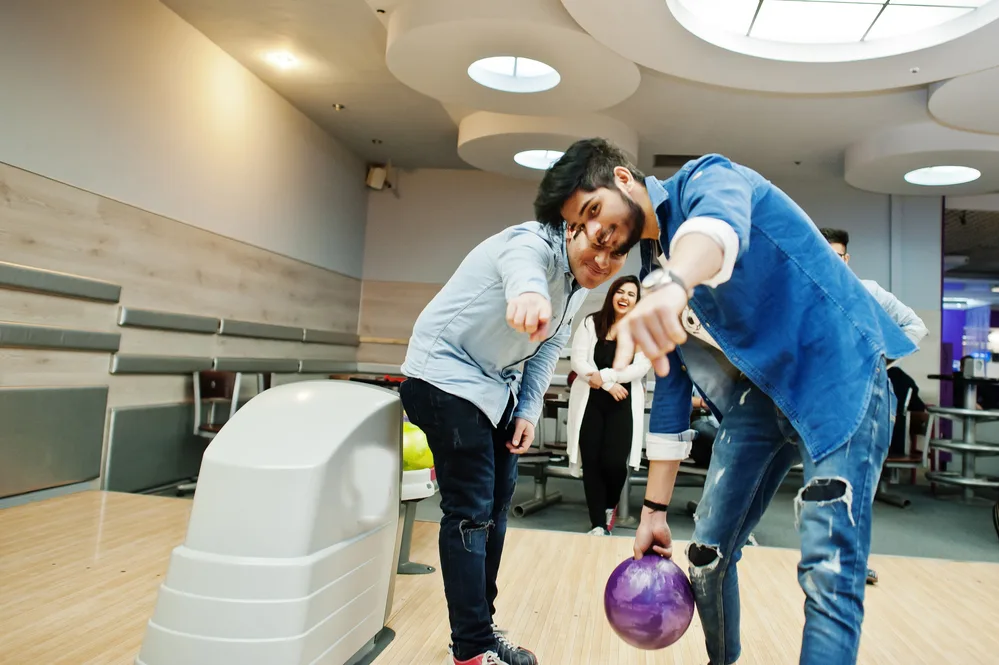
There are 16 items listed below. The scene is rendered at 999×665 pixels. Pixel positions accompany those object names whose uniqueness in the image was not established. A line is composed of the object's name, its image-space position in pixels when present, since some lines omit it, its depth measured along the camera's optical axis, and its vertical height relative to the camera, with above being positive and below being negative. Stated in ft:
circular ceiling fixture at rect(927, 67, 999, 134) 15.11 +7.08
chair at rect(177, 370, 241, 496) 16.02 -1.08
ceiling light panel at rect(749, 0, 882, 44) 13.84 +7.90
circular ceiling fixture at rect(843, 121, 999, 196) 18.33 +6.79
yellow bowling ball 7.65 -1.13
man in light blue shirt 5.31 -0.28
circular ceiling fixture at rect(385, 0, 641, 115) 13.52 +7.00
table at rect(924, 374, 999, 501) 17.34 -1.45
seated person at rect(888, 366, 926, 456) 19.33 -0.41
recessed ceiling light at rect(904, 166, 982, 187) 20.83 +6.91
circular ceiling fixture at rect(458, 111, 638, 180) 18.85 +6.78
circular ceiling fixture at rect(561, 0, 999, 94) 13.35 +7.28
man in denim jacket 3.49 +0.22
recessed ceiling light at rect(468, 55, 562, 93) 16.33 +7.39
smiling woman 12.39 -0.82
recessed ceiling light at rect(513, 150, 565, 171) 21.59 +6.89
